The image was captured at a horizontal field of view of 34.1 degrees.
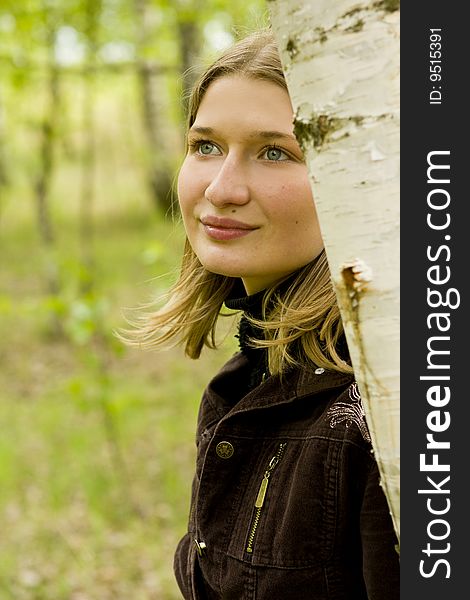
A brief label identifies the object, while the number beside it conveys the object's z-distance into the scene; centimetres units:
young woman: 145
